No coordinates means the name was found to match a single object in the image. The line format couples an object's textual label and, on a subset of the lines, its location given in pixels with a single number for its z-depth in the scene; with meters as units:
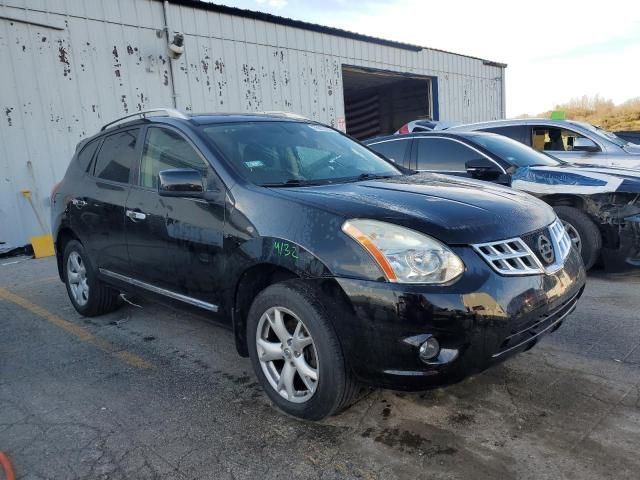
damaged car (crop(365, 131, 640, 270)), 5.02
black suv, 2.36
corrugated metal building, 8.43
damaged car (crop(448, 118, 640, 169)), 7.35
